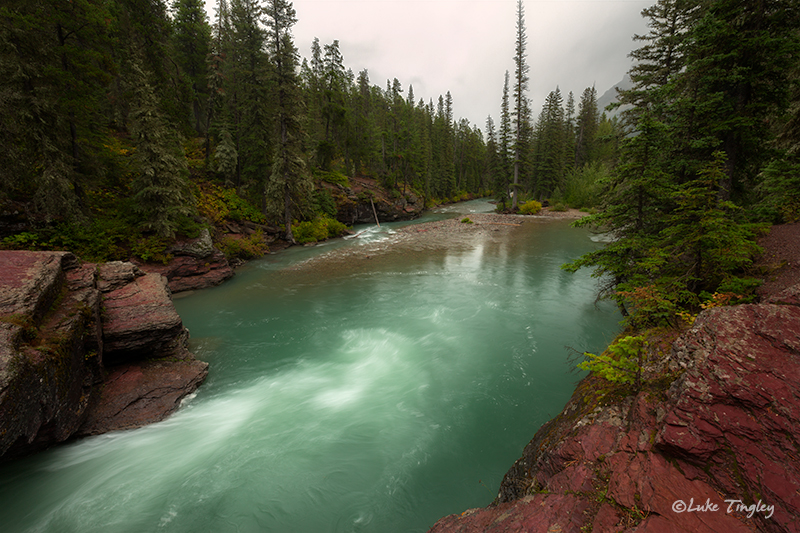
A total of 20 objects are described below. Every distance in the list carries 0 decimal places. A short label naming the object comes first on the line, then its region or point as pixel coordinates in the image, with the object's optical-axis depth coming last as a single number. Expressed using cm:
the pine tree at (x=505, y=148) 4109
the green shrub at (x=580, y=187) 4150
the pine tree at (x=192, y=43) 3028
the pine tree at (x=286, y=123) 2058
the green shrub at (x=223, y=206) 2107
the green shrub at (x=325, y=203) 3059
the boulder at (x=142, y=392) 638
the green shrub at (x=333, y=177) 3519
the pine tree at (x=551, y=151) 4969
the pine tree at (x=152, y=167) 1375
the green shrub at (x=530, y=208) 4078
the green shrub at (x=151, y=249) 1403
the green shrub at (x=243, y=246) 1952
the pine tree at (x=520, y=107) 3656
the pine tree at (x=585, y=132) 5459
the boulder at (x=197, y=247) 1536
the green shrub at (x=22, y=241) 1105
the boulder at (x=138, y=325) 759
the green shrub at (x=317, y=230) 2569
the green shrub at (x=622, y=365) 350
